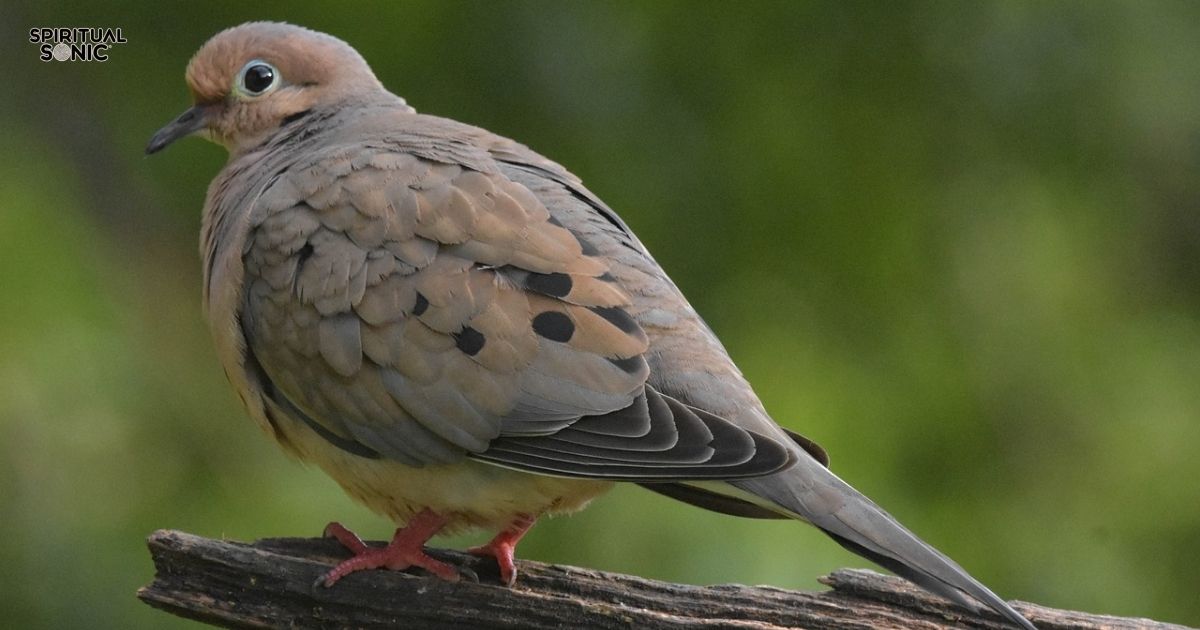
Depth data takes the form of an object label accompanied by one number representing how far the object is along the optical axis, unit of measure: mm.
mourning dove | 6668
